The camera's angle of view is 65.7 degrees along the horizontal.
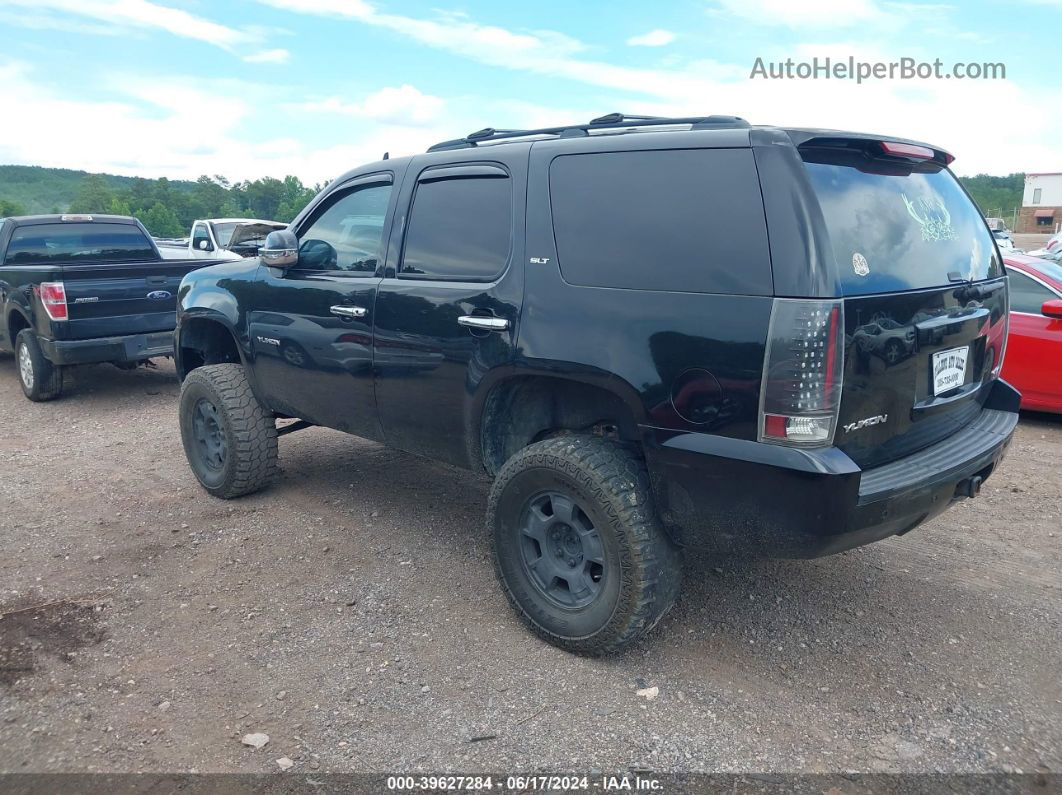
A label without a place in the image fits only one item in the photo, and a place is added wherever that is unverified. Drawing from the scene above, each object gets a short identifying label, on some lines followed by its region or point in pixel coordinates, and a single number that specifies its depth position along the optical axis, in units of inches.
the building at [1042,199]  2694.4
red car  261.4
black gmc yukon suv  108.2
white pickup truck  578.5
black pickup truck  308.7
